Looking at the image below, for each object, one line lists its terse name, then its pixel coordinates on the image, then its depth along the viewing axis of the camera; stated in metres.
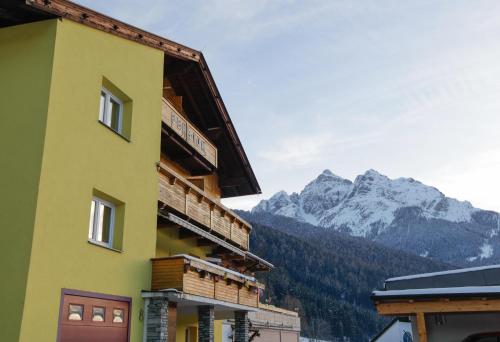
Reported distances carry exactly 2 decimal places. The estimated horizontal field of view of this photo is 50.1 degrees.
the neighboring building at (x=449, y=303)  11.70
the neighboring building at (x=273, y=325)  33.35
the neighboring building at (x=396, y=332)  23.42
